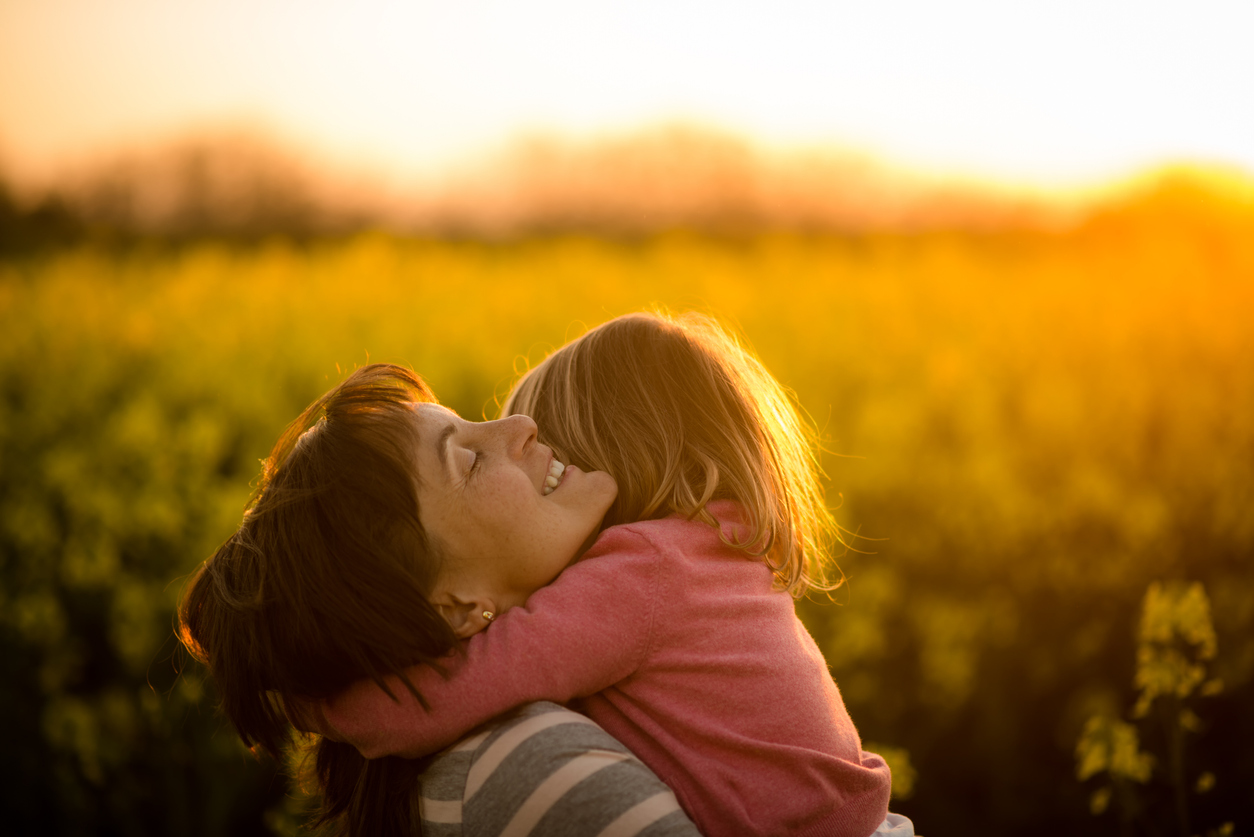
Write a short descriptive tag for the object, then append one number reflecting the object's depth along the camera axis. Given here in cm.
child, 123
